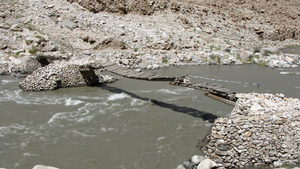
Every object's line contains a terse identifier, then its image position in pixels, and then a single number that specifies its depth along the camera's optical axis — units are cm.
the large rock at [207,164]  449
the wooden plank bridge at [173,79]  669
